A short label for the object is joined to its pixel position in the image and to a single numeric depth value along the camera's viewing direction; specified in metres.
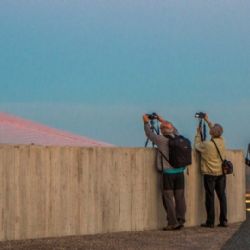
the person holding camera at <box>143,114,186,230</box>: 13.41
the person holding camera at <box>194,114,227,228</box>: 14.13
